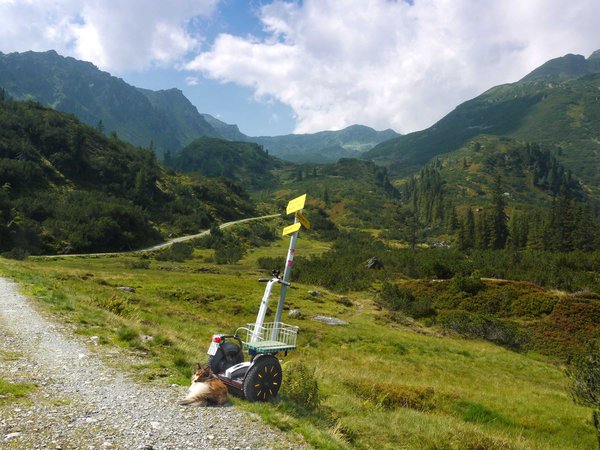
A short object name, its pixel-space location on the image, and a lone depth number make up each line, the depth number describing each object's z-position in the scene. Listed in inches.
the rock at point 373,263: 2797.7
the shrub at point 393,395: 556.7
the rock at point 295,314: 1487.5
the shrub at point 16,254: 2067.5
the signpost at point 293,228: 387.5
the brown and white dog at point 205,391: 329.9
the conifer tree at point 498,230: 3940.2
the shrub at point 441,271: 2444.0
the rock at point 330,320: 1454.2
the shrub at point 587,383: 708.6
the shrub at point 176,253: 3029.0
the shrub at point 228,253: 3161.9
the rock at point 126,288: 1402.6
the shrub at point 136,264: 2385.3
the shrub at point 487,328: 1454.2
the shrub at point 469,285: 1985.7
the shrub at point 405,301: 1866.4
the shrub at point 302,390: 409.1
